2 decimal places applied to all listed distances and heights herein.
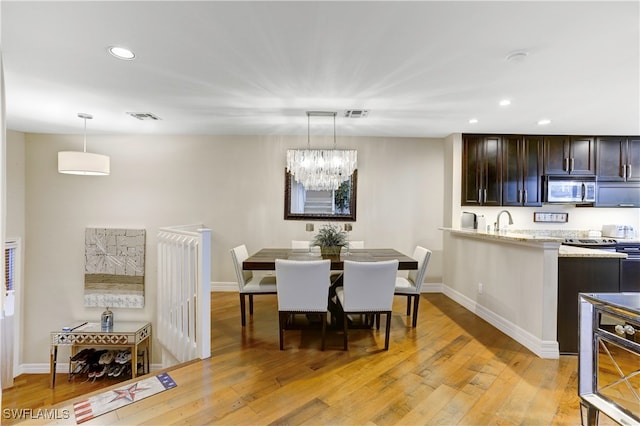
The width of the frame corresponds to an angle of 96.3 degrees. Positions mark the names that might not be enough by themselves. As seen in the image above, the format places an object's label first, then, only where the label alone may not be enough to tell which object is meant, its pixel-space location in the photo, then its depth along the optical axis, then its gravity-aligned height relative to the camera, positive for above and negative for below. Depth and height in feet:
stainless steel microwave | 14.21 +1.09
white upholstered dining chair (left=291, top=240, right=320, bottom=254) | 12.98 -1.52
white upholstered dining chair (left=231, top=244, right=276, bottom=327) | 10.46 -2.71
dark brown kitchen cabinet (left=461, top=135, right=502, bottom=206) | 14.20 +2.21
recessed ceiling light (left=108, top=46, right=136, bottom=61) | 6.93 +3.94
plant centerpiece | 11.22 -1.15
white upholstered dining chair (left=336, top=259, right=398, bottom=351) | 8.34 -2.25
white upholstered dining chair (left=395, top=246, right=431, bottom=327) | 10.35 -2.69
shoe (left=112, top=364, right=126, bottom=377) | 13.56 -7.61
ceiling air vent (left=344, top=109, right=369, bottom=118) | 11.06 +3.94
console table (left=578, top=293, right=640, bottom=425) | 4.14 -2.05
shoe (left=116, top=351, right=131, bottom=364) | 13.97 -7.22
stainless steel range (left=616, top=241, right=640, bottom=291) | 8.45 -1.85
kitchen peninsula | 8.39 -2.43
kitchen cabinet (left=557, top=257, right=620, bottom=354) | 8.41 -2.11
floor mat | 6.05 -4.22
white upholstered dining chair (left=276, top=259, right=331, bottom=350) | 8.20 -2.23
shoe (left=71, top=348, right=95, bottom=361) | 13.89 -7.08
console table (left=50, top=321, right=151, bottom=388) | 13.47 -6.14
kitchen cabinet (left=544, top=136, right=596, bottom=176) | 14.29 +2.89
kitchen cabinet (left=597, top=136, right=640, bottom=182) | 14.32 +2.75
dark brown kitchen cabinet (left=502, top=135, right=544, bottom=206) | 14.26 +2.13
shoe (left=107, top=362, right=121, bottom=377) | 13.67 -7.62
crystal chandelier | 12.34 +1.98
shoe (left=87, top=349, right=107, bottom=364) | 14.15 -7.28
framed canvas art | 15.20 -3.03
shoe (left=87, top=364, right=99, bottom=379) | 13.65 -7.74
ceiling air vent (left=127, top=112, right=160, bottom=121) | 11.78 +4.03
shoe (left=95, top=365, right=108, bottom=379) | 13.59 -7.70
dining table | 9.34 -1.66
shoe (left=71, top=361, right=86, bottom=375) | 13.95 -7.66
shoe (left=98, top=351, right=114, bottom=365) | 13.94 -7.26
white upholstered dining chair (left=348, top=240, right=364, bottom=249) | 13.20 -1.52
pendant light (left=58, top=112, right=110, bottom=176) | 11.91 +2.05
